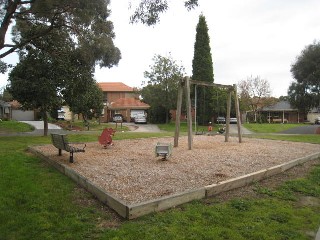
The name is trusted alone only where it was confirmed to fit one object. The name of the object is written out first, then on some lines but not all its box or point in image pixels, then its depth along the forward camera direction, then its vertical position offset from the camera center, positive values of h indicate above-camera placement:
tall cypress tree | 38.06 +7.32
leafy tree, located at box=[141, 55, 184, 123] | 38.16 +4.07
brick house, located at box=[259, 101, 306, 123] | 59.09 +0.45
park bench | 8.69 -0.78
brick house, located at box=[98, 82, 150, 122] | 53.50 +1.50
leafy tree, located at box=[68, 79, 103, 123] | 32.00 +1.16
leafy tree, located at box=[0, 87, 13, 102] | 54.77 +4.13
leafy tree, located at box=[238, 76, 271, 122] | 55.88 +4.26
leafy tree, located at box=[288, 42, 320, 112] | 24.07 +2.84
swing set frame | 12.19 +0.60
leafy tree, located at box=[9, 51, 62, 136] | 16.67 +1.99
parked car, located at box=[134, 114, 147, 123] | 43.18 -0.32
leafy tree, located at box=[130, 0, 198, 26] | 6.91 +2.42
